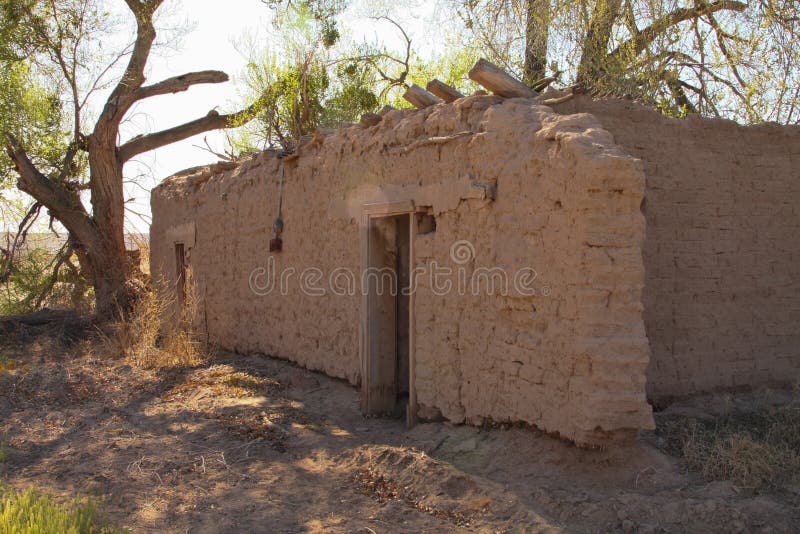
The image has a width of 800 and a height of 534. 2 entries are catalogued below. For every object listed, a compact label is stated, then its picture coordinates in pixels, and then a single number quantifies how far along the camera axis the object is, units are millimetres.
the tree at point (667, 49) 8109
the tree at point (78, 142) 11398
